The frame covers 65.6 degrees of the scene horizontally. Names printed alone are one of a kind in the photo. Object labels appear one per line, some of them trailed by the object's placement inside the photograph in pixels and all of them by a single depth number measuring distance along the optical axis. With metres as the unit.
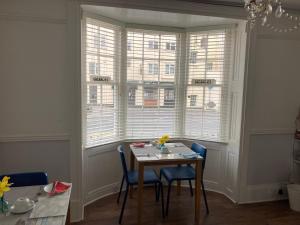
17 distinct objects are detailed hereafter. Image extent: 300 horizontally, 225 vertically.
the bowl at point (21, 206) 1.42
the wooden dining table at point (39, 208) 1.36
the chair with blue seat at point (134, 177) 2.65
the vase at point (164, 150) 2.77
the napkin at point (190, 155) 2.63
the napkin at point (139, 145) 3.01
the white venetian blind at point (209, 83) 3.38
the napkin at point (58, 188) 1.70
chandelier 1.39
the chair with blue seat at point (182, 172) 2.78
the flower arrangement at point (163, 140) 2.96
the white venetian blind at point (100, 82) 2.96
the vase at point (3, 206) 1.43
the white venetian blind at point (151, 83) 3.38
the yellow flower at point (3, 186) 1.38
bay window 3.24
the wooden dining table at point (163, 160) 2.49
